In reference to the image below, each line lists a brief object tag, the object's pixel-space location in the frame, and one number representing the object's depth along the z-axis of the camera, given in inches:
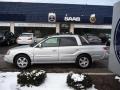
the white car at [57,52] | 202.6
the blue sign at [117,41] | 134.5
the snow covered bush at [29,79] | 133.0
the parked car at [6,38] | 430.1
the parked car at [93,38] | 491.0
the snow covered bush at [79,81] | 127.9
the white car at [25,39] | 449.1
